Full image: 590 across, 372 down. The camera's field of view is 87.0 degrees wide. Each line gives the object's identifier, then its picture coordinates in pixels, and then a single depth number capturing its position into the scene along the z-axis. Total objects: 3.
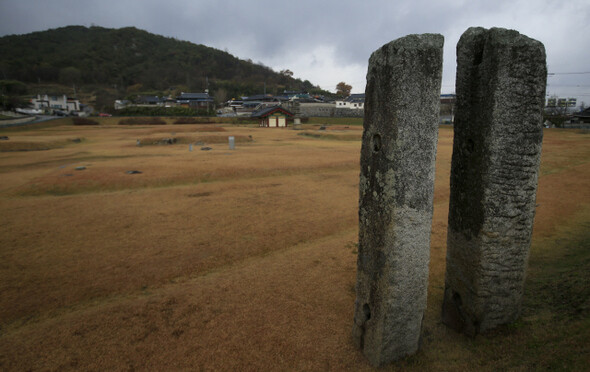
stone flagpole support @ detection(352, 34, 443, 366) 3.53
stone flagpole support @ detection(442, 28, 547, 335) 3.90
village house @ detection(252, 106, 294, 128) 50.44
